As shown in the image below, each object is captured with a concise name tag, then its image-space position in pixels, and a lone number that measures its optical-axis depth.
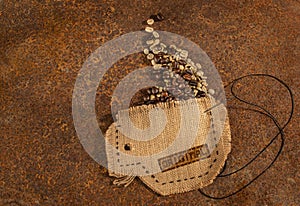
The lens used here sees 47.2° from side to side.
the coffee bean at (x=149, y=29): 1.41
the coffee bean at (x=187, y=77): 1.35
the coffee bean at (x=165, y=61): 1.38
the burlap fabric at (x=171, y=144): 1.28
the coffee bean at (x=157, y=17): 1.43
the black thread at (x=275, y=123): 1.27
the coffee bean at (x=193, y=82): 1.36
